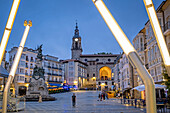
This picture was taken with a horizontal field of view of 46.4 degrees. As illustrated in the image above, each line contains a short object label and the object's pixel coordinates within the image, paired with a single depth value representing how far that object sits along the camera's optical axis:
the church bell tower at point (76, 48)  113.44
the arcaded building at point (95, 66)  105.00
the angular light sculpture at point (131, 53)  5.29
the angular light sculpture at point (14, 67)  7.43
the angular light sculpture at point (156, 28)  6.38
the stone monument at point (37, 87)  34.28
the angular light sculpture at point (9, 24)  7.00
